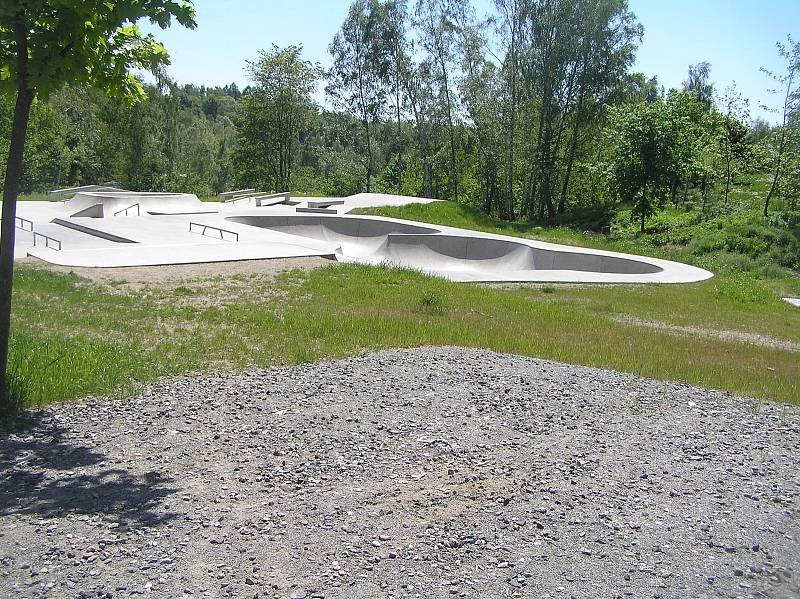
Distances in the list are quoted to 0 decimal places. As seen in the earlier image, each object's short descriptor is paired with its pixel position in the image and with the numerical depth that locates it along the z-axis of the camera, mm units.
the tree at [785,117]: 27156
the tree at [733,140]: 33219
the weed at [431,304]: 12117
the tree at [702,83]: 60281
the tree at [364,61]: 40819
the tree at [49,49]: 5277
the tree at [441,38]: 36031
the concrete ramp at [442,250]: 20859
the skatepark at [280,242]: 18016
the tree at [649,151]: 26844
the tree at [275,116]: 46938
